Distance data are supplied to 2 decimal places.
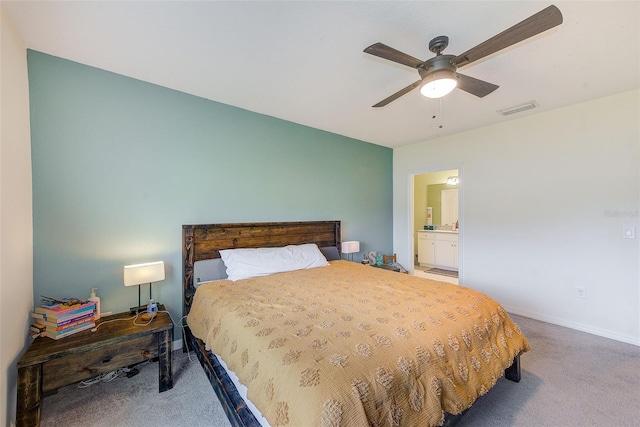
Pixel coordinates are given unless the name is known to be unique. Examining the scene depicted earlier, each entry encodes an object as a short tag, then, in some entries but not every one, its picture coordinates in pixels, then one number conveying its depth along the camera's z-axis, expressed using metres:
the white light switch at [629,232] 2.68
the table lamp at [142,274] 2.11
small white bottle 2.00
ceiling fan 1.29
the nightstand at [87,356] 1.53
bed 1.09
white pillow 2.71
